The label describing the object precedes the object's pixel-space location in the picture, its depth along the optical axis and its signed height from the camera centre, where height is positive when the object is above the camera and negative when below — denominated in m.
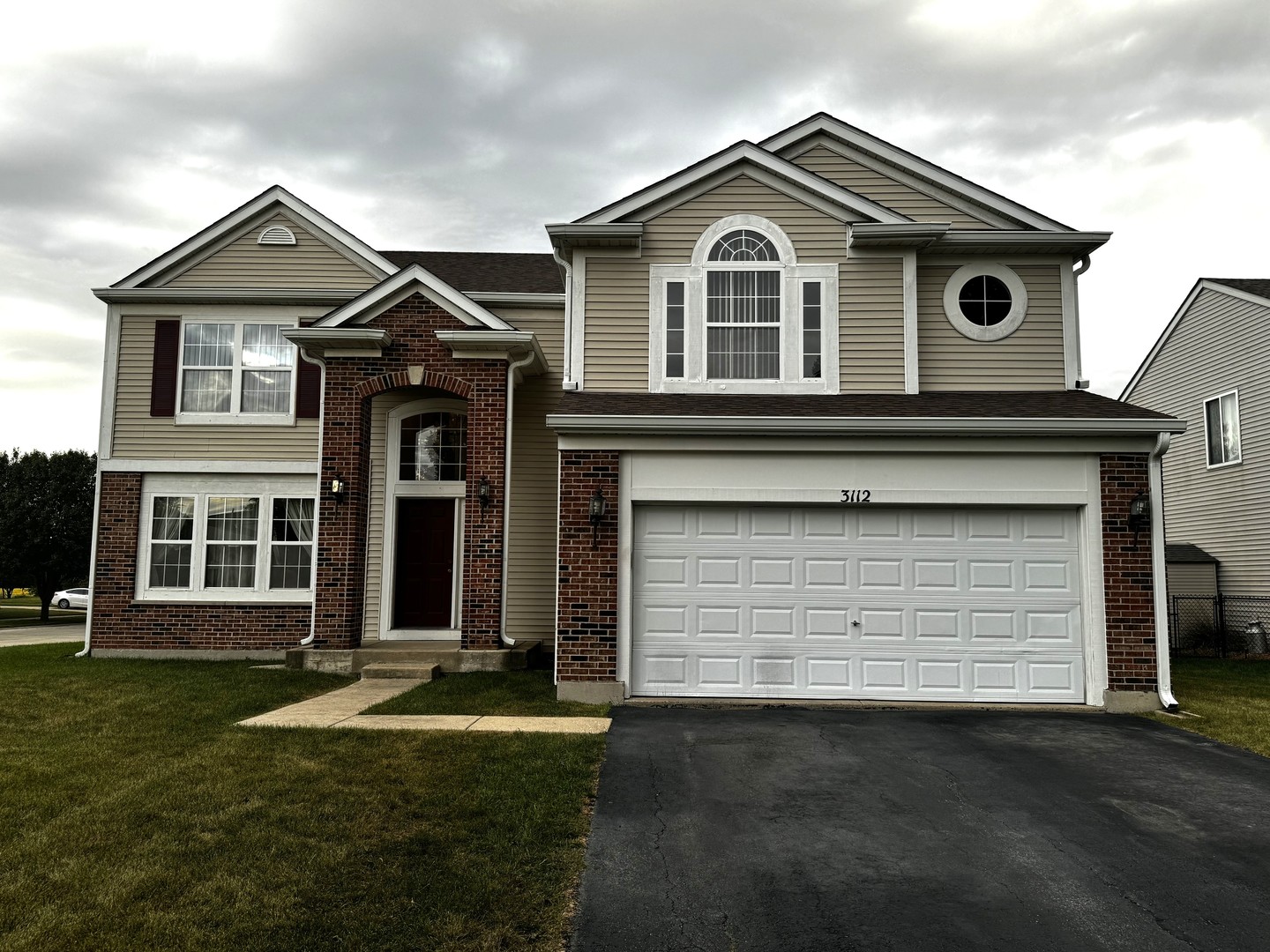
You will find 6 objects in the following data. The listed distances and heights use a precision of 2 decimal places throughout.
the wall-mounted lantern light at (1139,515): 9.52 +0.47
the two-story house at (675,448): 9.70 +1.38
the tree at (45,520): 29.95 +0.82
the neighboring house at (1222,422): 17.67 +3.03
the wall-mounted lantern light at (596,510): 9.67 +0.45
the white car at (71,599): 37.53 -2.63
